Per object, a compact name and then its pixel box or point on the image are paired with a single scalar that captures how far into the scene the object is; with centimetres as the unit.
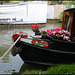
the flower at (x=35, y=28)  518
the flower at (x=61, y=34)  436
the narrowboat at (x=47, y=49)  438
